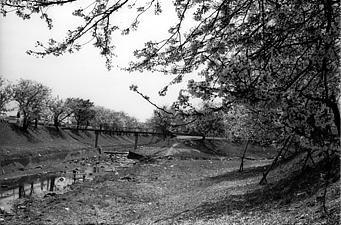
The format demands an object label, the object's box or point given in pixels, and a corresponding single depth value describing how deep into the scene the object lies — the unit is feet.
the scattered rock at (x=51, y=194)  67.19
